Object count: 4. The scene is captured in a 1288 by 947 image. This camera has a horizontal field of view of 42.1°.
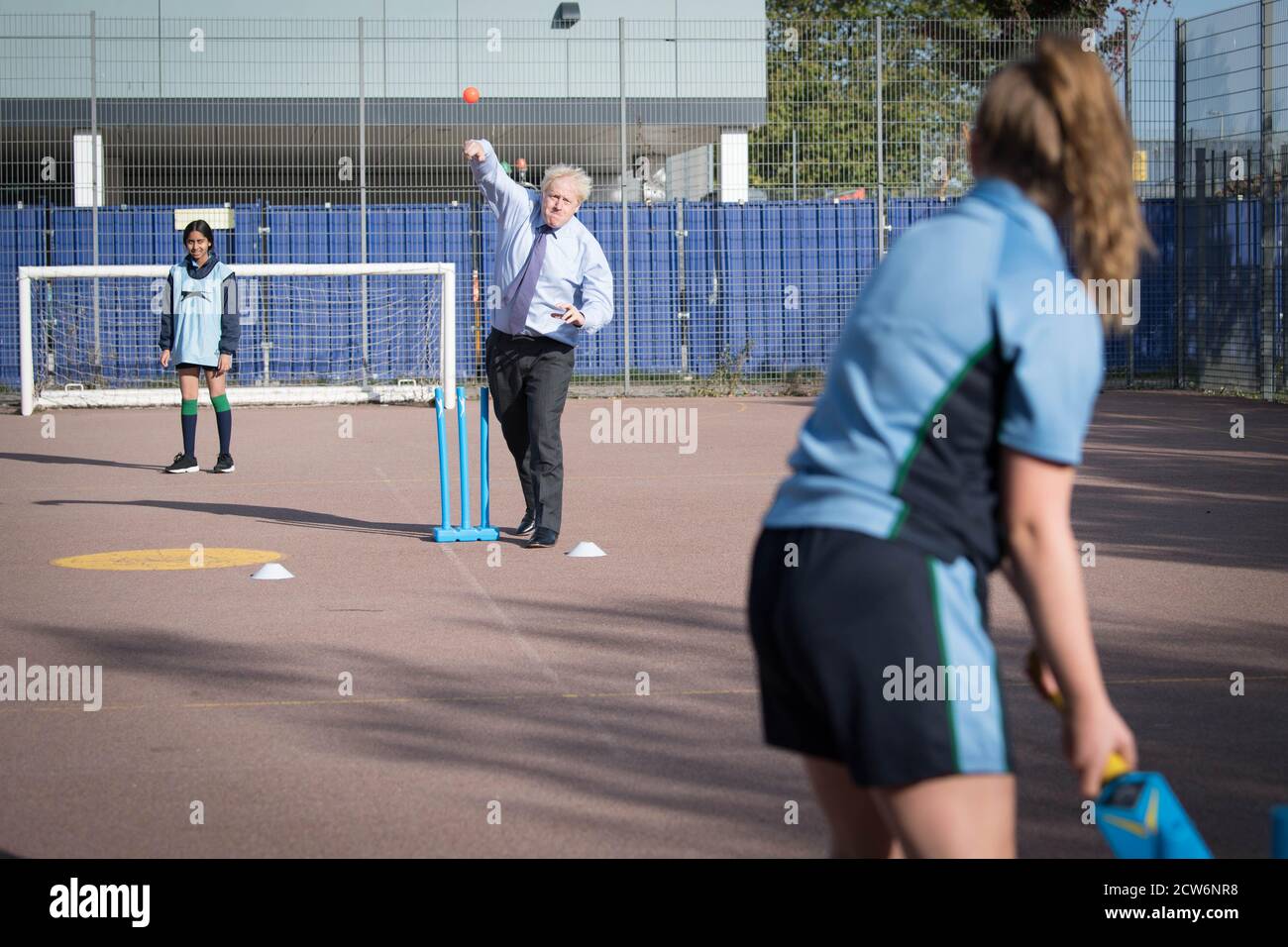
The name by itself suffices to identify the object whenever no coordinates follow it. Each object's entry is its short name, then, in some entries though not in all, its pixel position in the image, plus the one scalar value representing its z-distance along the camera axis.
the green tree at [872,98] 24.03
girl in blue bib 14.44
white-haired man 9.85
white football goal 22.78
